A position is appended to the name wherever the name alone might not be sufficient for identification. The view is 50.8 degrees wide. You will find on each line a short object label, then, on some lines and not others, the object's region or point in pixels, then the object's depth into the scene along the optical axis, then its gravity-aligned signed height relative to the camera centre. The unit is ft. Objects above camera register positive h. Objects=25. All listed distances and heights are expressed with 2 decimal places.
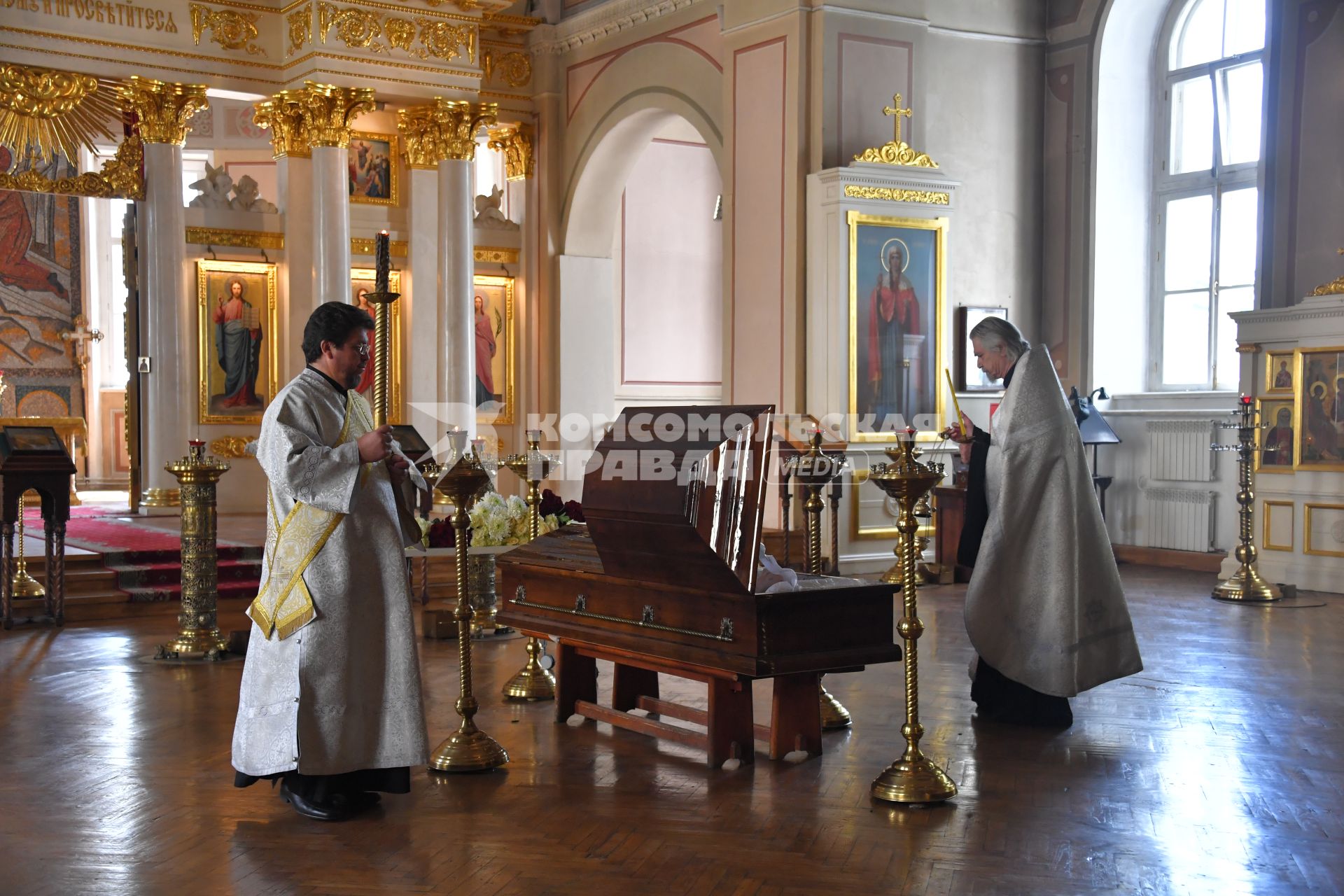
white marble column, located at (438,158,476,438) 42.47 +3.05
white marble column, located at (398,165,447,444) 44.39 +3.22
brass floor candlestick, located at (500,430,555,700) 21.03 -4.05
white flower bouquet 25.55 -2.34
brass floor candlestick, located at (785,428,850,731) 19.16 -1.50
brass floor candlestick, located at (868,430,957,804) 15.65 -2.80
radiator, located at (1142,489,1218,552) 37.52 -3.31
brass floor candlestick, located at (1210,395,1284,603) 31.65 -3.36
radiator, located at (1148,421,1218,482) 37.50 -1.47
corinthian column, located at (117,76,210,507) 41.50 +3.17
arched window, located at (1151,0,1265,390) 38.29 +5.82
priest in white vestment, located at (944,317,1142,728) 19.35 -2.48
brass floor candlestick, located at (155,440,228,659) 25.40 -3.04
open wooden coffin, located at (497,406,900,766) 16.38 -2.47
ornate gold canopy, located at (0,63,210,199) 39.93 +8.00
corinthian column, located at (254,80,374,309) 41.24 +6.52
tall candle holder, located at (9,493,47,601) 29.73 -4.08
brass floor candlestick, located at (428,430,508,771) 16.97 -3.71
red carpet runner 31.63 -3.98
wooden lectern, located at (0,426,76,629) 27.96 -1.93
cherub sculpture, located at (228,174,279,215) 43.96 +6.01
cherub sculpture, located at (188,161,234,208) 43.52 +6.29
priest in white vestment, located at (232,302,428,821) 14.71 -2.30
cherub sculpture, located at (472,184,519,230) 47.88 +6.07
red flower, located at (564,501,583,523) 24.70 -2.05
